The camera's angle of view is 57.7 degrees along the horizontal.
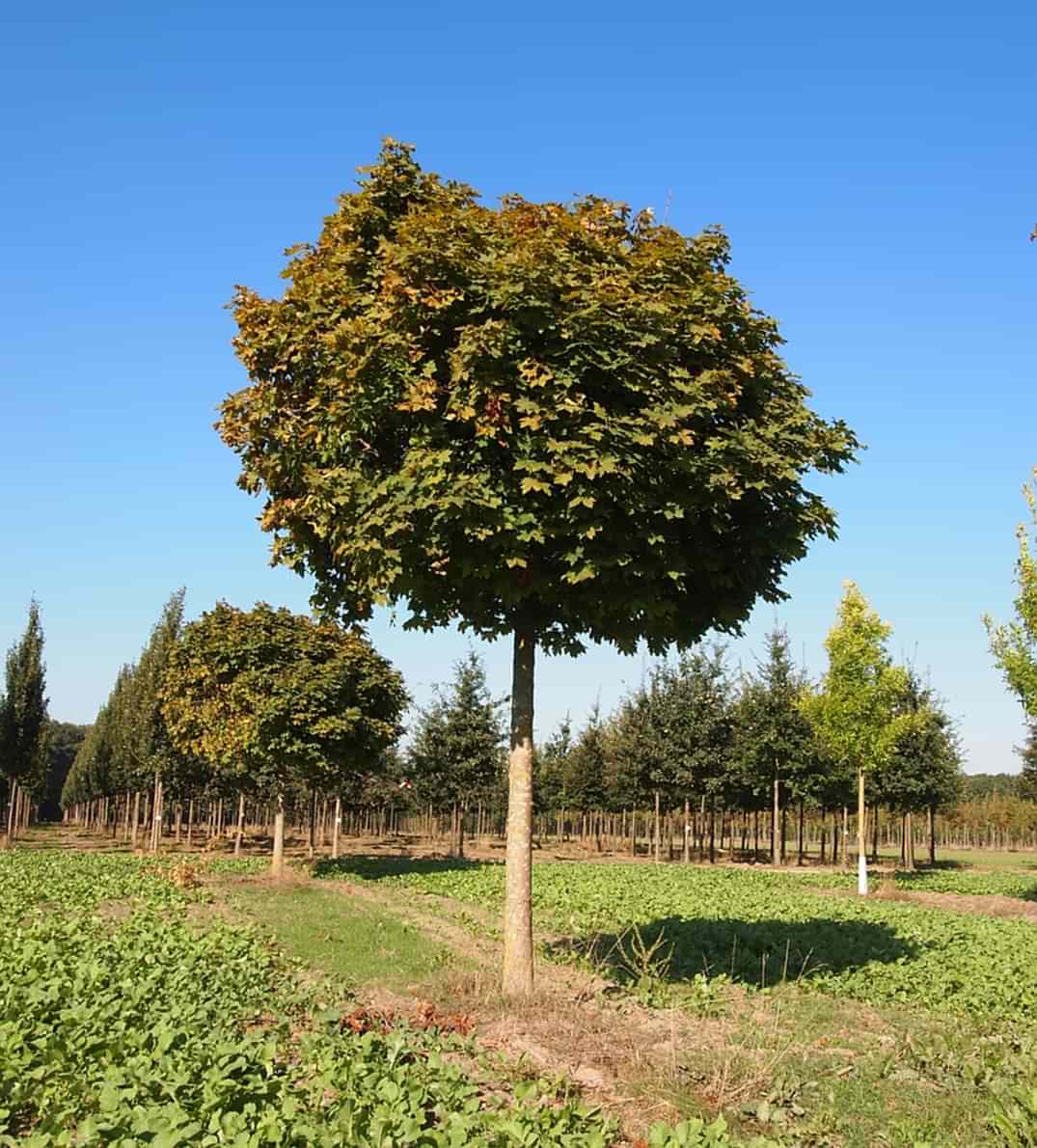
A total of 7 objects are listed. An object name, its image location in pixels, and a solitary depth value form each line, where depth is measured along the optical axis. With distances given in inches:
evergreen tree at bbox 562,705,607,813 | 1942.7
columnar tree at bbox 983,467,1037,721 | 878.4
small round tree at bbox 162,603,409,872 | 964.6
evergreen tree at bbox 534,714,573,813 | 2000.5
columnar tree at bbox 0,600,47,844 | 1552.7
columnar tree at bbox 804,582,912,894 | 1084.5
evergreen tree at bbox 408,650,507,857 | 1526.8
